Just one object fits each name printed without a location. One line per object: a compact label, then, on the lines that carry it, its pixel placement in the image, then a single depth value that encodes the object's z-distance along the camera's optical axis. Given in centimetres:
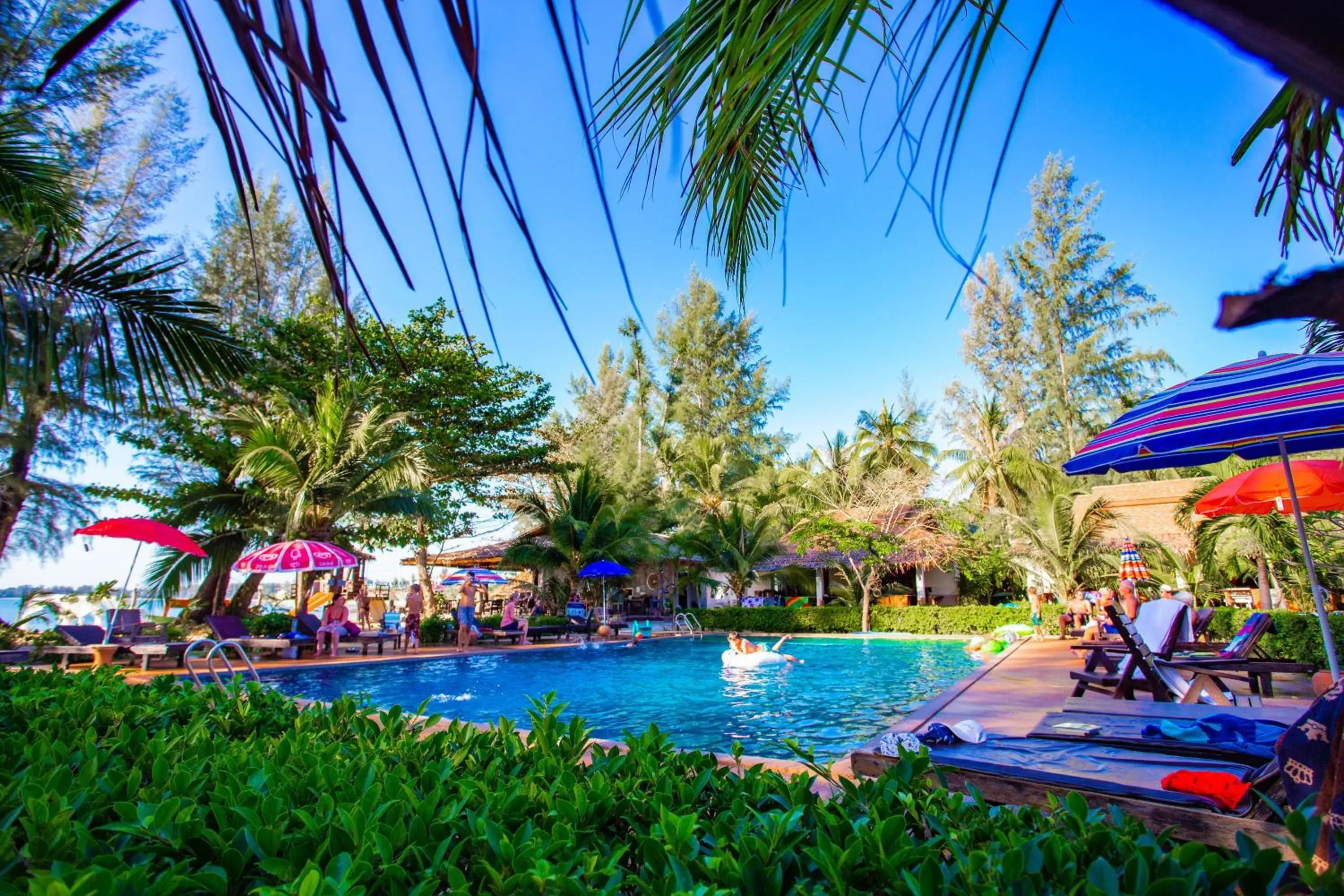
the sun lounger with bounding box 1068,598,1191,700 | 639
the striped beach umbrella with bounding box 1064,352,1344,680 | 395
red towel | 255
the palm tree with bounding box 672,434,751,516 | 2916
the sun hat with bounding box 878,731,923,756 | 348
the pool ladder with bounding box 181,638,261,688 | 466
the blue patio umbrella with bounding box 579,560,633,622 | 2061
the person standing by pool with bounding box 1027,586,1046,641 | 1667
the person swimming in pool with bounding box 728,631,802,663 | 1320
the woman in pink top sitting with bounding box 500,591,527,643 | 1759
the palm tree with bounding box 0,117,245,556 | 374
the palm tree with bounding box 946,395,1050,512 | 2603
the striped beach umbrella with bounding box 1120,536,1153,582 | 1166
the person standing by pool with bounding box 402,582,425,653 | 1577
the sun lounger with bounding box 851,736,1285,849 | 243
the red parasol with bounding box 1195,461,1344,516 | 671
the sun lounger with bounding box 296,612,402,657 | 1402
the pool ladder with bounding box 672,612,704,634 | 2175
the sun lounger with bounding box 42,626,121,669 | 1066
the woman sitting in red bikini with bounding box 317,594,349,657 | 1395
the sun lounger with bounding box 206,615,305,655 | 1184
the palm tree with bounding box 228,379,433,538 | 1448
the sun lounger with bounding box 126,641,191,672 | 1039
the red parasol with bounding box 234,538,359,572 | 1262
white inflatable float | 1292
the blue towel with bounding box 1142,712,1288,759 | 337
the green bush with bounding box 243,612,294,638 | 1608
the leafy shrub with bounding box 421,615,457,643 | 1770
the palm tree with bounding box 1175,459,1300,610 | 1102
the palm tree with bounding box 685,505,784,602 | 2553
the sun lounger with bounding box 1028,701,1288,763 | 317
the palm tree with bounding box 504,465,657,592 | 2239
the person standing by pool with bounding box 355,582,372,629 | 2000
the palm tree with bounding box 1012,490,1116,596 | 1933
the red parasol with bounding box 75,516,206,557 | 1088
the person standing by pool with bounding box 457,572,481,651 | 1653
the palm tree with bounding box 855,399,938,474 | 3064
